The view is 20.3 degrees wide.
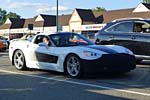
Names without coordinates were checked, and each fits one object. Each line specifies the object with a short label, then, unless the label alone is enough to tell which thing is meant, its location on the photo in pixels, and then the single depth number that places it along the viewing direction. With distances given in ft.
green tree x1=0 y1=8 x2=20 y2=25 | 550.77
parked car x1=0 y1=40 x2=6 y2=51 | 89.78
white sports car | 35.09
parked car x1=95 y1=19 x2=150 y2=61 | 45.37
